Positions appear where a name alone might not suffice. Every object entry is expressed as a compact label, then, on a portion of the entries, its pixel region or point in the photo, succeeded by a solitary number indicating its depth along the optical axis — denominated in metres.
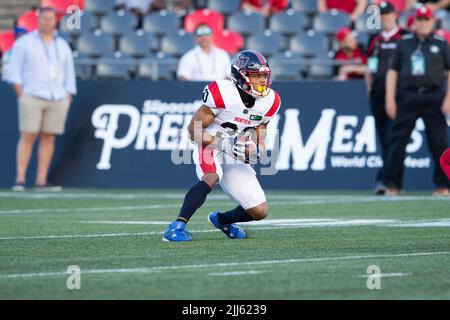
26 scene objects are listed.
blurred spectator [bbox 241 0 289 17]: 19.16
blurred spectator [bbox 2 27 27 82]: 16.97
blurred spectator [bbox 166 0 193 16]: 19.56
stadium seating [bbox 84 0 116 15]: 19.56
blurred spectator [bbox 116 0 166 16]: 19.67
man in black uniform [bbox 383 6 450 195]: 14.24
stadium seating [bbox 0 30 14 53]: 18.58
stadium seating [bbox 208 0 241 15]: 19.22
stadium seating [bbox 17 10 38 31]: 18.70
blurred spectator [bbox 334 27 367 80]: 16.59
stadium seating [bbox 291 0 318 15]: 18.95
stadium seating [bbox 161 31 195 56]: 18.30
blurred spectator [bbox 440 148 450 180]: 8.95
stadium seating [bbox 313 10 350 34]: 18.38
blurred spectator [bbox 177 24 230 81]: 15.58
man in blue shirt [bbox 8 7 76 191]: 15.37
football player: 9.20
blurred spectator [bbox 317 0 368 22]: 18.56
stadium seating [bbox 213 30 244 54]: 17.70
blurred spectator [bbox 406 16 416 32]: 15.27
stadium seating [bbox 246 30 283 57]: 18.16
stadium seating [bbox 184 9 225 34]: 18.09
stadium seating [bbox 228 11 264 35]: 18.62
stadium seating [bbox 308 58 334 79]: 17.67
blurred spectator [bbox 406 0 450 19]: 18.23
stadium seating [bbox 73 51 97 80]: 16.69
